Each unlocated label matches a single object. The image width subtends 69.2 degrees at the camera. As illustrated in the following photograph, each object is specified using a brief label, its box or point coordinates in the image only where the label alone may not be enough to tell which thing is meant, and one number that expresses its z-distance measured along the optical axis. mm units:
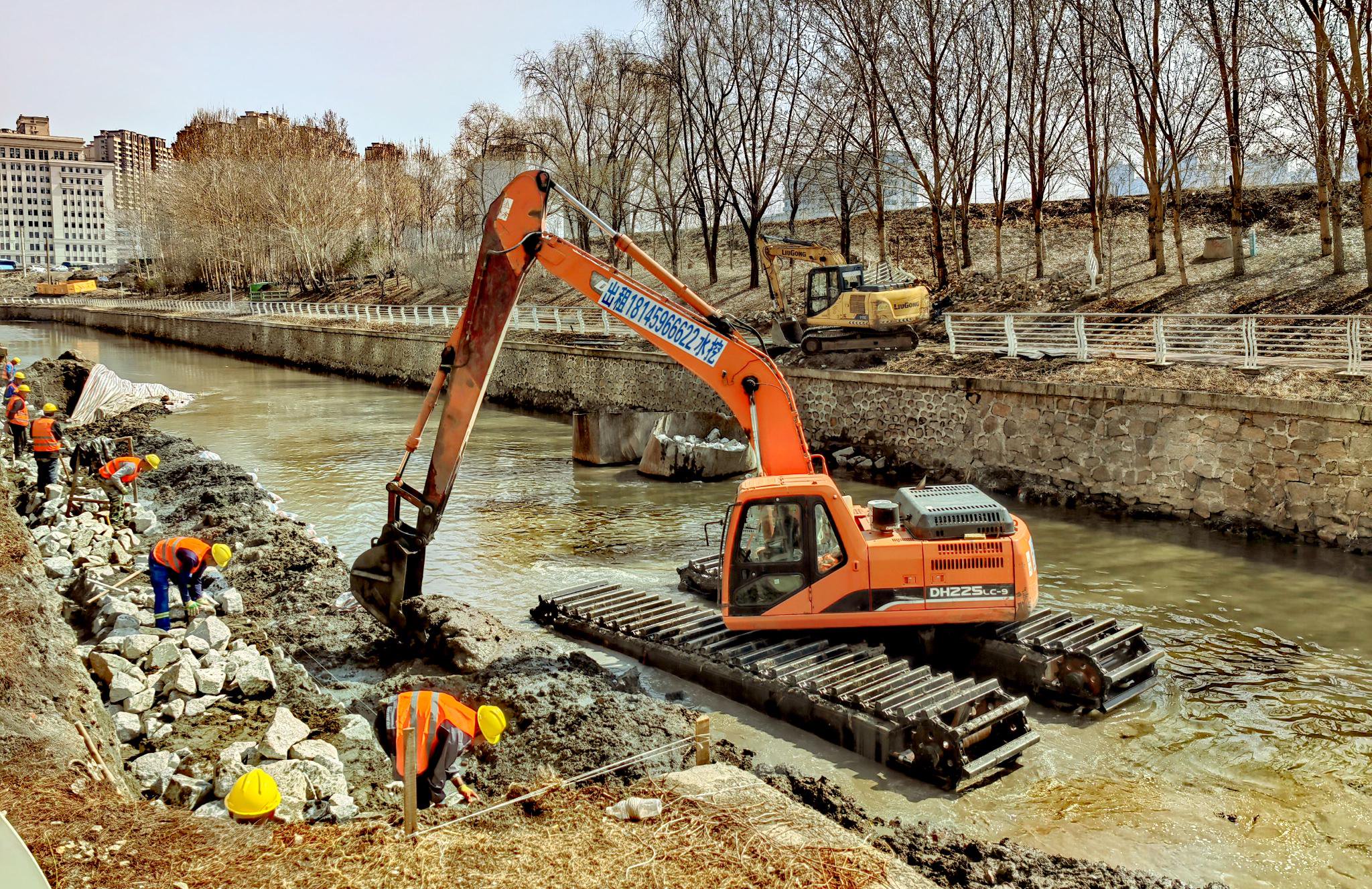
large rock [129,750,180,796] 6473
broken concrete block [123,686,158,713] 7621
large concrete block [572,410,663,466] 20516
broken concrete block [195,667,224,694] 8047
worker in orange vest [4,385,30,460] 19969
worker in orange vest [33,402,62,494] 16188
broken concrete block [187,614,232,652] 8875
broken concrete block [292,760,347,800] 6324
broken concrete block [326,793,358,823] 6121
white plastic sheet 27000
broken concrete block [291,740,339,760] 6668
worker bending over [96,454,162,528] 14695
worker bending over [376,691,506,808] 5582
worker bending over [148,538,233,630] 9406
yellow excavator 21828
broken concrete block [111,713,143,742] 7301
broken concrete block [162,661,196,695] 7914
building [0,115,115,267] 163875
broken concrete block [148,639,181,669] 8133
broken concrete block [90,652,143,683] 7750
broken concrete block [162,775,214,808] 6242
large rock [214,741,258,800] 6242
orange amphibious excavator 7910
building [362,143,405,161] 80688
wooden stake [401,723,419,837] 5090
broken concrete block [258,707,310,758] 6672
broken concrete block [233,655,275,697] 8203
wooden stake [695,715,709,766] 6438
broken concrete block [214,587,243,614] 10352
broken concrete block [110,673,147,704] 7625
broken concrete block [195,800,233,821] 6023
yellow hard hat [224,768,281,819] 5410
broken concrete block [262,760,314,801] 6148
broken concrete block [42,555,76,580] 11359
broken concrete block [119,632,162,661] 8156
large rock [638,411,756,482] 19031
